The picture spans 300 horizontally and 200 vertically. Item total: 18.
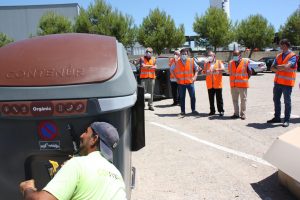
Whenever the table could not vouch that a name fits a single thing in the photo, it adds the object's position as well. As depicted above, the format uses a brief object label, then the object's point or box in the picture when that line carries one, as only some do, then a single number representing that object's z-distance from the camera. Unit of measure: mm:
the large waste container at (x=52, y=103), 2762
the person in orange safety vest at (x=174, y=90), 11555
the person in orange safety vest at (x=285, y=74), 7785
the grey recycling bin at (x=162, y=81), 12164
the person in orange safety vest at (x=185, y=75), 9602
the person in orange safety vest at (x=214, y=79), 9320
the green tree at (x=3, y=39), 47606
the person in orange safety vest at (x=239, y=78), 8766
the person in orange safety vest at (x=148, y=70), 10477
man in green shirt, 2268
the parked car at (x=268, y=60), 28969
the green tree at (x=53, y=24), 38750
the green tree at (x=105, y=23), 36938
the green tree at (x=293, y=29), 41375
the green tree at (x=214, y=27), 38062
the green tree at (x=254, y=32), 40719
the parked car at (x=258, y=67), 25289
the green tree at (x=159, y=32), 37031
